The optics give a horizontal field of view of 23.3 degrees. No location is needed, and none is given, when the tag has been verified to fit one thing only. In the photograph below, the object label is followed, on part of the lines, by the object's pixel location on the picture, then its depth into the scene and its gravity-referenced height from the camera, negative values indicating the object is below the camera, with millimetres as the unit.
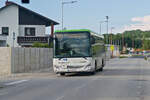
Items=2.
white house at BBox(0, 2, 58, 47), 59406 +3973
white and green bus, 24656 -306
